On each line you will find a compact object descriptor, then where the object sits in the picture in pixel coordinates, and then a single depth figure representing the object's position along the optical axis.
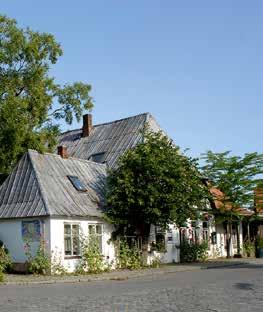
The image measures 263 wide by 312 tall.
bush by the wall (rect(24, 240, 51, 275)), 24.52
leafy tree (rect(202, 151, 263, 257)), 37.16
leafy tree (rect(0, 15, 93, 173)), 32.25
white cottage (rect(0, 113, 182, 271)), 25.58
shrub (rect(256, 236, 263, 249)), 43.32
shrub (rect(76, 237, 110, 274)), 26.09
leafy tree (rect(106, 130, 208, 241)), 28.81
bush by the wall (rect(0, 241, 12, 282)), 24.11
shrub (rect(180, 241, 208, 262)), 35.38
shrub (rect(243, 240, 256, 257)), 42.86
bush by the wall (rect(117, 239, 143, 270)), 28.67
